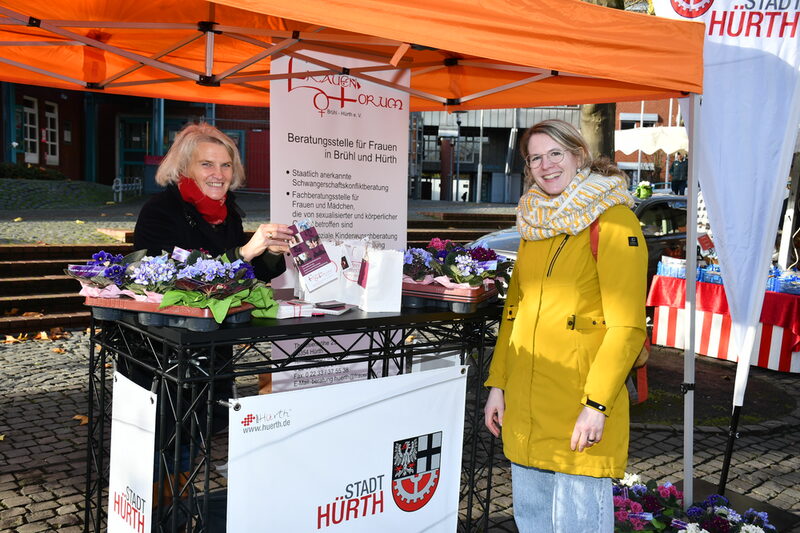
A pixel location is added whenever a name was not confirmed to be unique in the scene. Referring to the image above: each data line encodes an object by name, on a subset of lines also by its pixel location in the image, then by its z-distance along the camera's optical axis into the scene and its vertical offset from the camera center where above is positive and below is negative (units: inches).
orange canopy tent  96.0 +25.7
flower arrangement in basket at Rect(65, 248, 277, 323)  98.4 -14.3
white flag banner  140.3 +14.1
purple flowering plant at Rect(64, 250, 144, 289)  103.6 -13.9
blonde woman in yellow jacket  97.0 -20.5
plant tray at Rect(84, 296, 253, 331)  98.2 -18.8
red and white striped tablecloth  299.4 -59.6
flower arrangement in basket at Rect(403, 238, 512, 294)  128.6 -14.3
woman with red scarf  121.3 -4.4
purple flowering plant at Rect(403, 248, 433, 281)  131.8 -14.4
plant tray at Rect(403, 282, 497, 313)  125.9 -19.4
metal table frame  98.1 -27.0
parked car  411.5 -21.2
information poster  158.9 +6.9
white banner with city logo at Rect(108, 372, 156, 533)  103.3 -41.3
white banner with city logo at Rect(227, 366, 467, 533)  99.7 -41.3
